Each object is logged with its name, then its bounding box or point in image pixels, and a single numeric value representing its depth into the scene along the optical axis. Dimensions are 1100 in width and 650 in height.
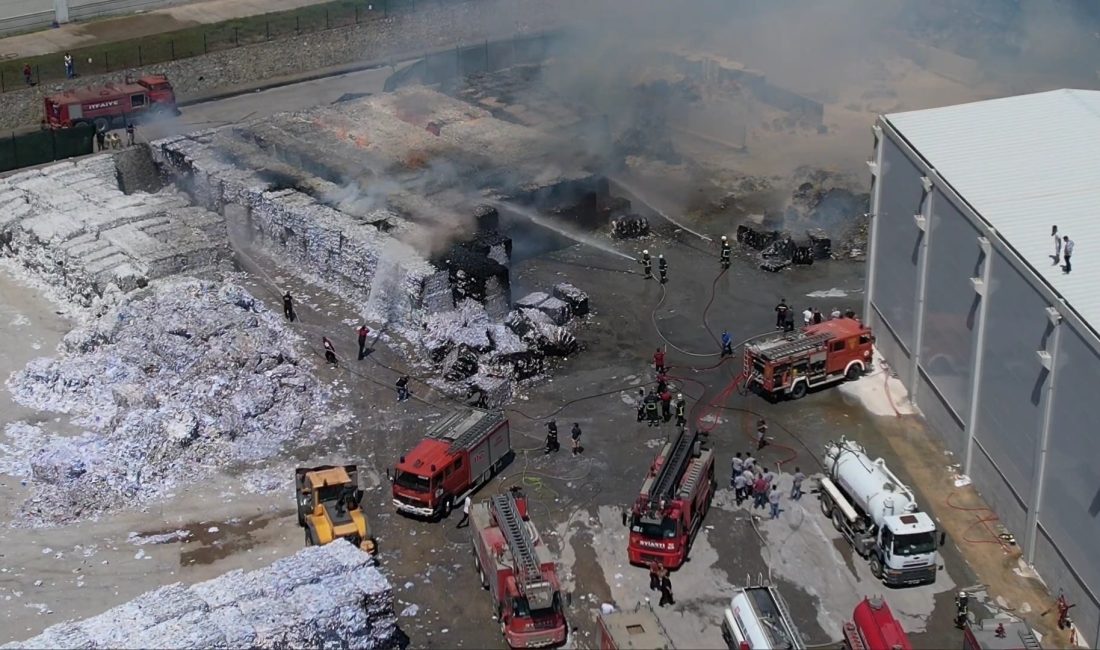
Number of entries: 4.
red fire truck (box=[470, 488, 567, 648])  27.12
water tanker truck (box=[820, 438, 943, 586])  28.89
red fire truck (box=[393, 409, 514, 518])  31.11
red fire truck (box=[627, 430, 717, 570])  29.22
